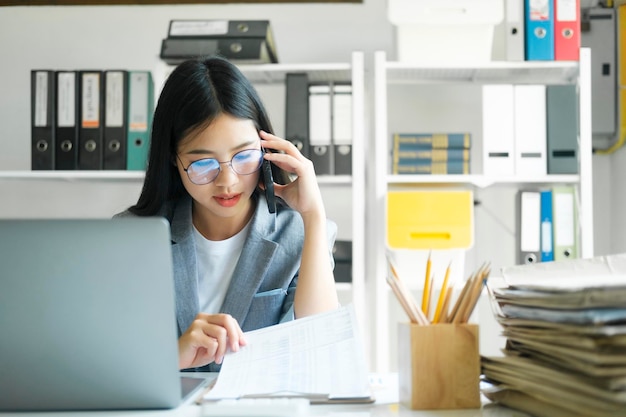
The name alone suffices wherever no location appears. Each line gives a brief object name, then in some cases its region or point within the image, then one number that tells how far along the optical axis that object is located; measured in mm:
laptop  716
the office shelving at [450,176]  2408
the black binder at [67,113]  2549
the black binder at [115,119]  2547
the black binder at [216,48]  2455
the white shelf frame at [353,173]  2436
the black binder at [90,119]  2549
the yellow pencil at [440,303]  836
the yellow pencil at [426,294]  846
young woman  1413
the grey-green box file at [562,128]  2414
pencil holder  804
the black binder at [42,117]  2547
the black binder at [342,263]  2471
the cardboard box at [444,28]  2393
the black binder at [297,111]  2475
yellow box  2369
